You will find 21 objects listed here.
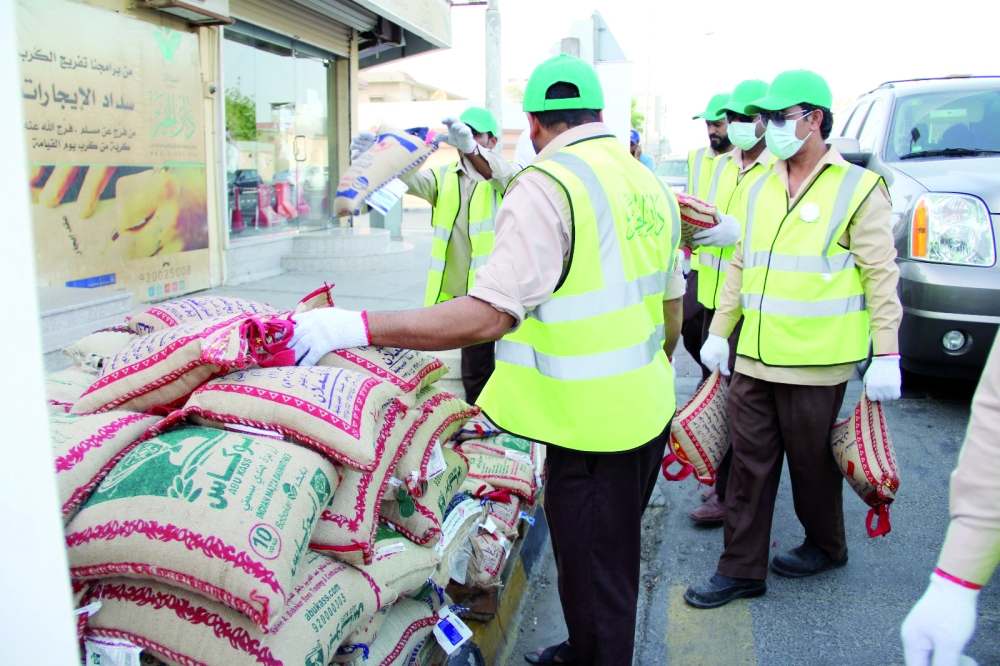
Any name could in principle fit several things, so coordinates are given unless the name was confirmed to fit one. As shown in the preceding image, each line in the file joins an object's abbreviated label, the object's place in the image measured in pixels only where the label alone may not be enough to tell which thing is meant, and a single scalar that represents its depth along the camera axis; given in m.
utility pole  10.22
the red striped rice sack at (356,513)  2.05
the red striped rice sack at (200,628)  1.75
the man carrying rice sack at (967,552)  1.45
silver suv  4.66
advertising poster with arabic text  6.51
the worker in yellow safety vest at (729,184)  3.98
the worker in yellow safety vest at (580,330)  2.07
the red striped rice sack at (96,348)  2.67
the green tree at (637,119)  47.34
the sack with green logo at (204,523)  1.68
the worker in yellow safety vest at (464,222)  4.17
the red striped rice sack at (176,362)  2.10
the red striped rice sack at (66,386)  2.34
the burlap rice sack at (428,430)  2.38
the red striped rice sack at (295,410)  2.00
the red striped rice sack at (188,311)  2.65
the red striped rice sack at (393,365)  2.37
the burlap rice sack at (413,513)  2.38
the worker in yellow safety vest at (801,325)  3.03
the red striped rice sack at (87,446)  1.80
